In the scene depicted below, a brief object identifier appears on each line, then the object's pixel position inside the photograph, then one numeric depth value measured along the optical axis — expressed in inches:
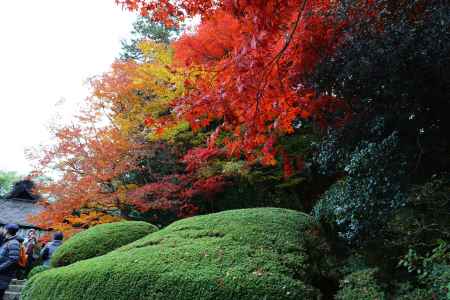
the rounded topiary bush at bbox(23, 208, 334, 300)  159.5
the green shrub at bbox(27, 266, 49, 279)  308.5
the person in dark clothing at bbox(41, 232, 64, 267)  331.9
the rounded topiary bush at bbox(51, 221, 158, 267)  280.8
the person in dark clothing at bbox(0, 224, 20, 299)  260.7
